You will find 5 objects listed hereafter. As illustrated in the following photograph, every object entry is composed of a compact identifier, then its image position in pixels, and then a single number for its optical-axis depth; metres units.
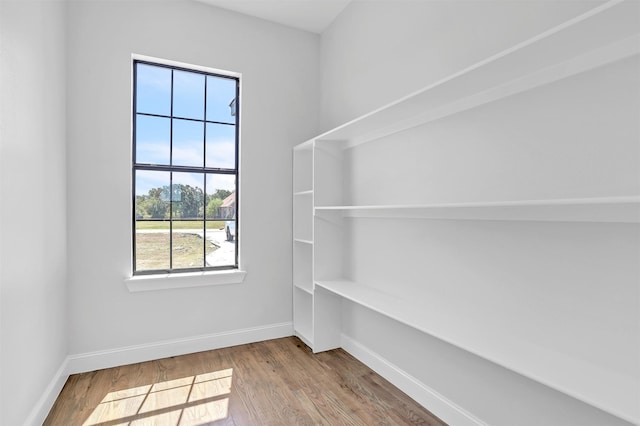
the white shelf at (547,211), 1.05
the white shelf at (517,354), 1.08
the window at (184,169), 2.78
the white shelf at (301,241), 2.92
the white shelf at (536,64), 1.02
